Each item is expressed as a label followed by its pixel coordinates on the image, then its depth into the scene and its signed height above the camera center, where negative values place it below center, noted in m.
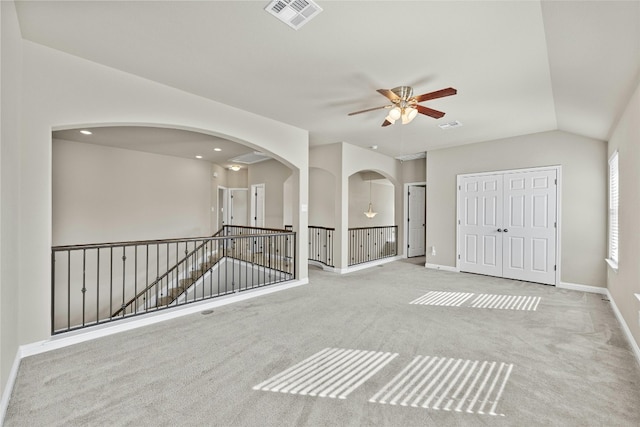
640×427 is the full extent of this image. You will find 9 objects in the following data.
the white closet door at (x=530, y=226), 5.29 -0.21
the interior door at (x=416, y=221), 8.19 -0.18
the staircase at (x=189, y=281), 6.68 -1.65
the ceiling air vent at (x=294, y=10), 2.11 +1.56
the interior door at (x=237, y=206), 10.64 +0.30
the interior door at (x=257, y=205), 9.39 +0.30
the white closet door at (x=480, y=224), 5.93 -0.18
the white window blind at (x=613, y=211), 3.99 +0.08
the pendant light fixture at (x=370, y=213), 9.36 +0.06
